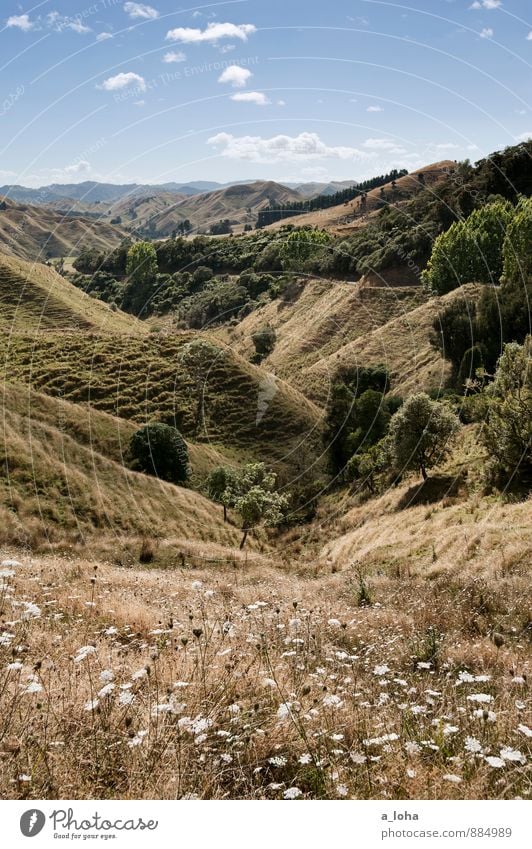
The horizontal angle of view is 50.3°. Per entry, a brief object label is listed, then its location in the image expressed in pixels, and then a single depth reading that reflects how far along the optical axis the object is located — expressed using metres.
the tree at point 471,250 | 85.44
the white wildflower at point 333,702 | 5.32
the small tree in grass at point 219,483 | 49.44
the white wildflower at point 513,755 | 4.21
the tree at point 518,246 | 69.88
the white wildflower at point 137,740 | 4.64
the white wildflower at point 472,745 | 4.44
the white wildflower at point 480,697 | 5.10
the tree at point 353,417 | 64.88
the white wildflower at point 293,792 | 4.16
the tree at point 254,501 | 43.78
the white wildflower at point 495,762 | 4.14
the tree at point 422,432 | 45.19
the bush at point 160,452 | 49.25
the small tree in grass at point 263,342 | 100.00
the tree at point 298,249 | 130.80
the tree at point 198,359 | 69.06
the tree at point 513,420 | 33.19
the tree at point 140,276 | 150.12
